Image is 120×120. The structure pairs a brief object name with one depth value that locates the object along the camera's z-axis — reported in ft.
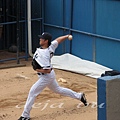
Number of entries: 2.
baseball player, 53.26
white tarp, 76.59
